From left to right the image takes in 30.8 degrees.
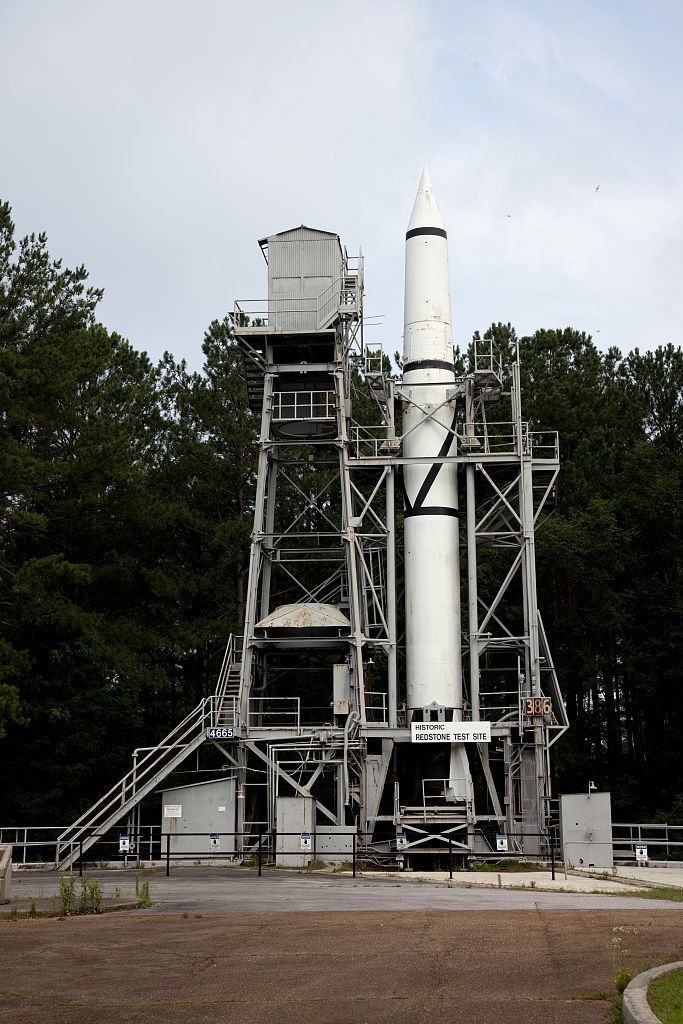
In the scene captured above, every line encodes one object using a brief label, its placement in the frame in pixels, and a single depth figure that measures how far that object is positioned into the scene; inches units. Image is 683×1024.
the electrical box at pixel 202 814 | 1429.6
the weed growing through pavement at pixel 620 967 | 404.7
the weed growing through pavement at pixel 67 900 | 755.4
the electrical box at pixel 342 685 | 1504.7
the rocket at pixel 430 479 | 1504.7
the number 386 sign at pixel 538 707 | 1483.8
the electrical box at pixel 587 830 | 1218.0
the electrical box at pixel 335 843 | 1323.5
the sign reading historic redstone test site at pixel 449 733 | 1433.3
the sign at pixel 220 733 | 1450.5
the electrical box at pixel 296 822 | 1306.6
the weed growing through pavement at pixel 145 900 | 783.7
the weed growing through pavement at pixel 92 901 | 762.8
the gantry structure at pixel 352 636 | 1438.2
